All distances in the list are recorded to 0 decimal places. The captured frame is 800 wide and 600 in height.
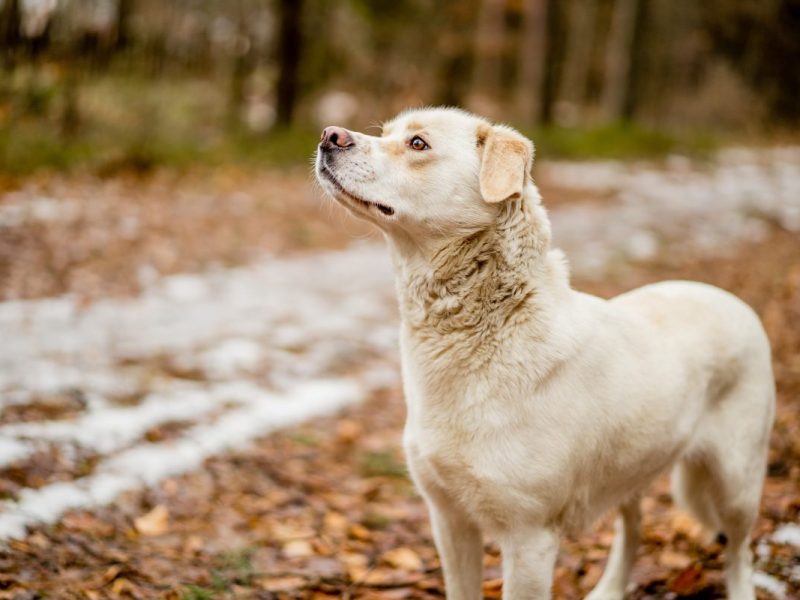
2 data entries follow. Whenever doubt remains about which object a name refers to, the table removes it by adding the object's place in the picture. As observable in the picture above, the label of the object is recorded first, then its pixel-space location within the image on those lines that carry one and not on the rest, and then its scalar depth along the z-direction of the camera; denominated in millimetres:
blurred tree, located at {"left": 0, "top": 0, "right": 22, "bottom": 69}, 9539
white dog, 2432
